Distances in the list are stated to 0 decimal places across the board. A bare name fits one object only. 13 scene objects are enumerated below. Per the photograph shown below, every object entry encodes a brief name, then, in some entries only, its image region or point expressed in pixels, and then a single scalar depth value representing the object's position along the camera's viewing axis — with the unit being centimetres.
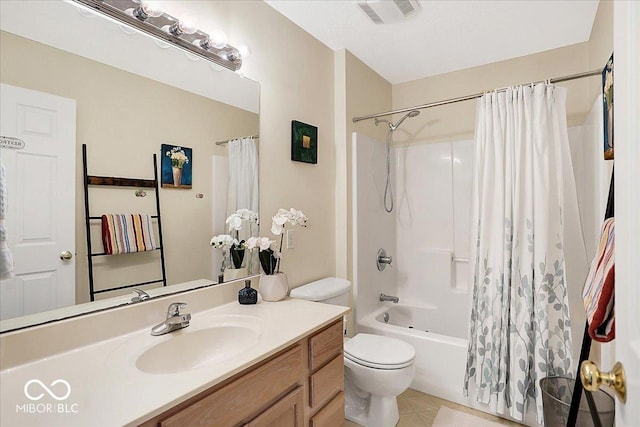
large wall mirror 107
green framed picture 213
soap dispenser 170
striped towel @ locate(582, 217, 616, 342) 79
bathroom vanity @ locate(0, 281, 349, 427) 85
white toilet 182
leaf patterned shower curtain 189
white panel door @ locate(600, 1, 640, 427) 56
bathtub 223
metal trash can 159
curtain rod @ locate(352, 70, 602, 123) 183
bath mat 202
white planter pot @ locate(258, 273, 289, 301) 177
